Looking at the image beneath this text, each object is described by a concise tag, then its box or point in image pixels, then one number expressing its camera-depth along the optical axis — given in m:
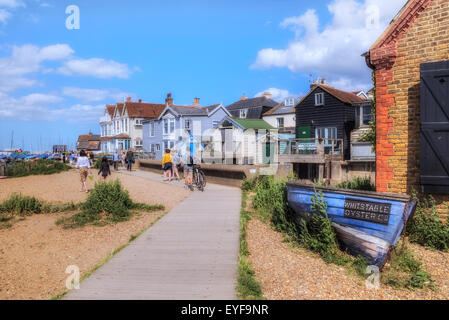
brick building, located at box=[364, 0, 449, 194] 7.43
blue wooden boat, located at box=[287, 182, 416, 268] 5.86
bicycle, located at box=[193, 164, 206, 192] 15.48
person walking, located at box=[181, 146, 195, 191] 15.55
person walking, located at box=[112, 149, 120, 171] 30.31
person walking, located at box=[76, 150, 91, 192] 14.88
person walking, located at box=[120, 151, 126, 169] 34.75
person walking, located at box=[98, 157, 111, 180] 17.45
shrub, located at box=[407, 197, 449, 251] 6.94
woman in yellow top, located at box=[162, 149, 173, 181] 19.27
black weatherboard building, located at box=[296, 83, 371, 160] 33.72
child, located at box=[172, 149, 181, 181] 20.41
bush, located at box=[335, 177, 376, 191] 9.98
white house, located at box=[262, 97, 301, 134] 44.53
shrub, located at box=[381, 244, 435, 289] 5.46
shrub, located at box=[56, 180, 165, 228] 10.20
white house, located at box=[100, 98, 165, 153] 55.53
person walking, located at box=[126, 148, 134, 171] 29.30
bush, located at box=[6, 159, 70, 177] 24.88
